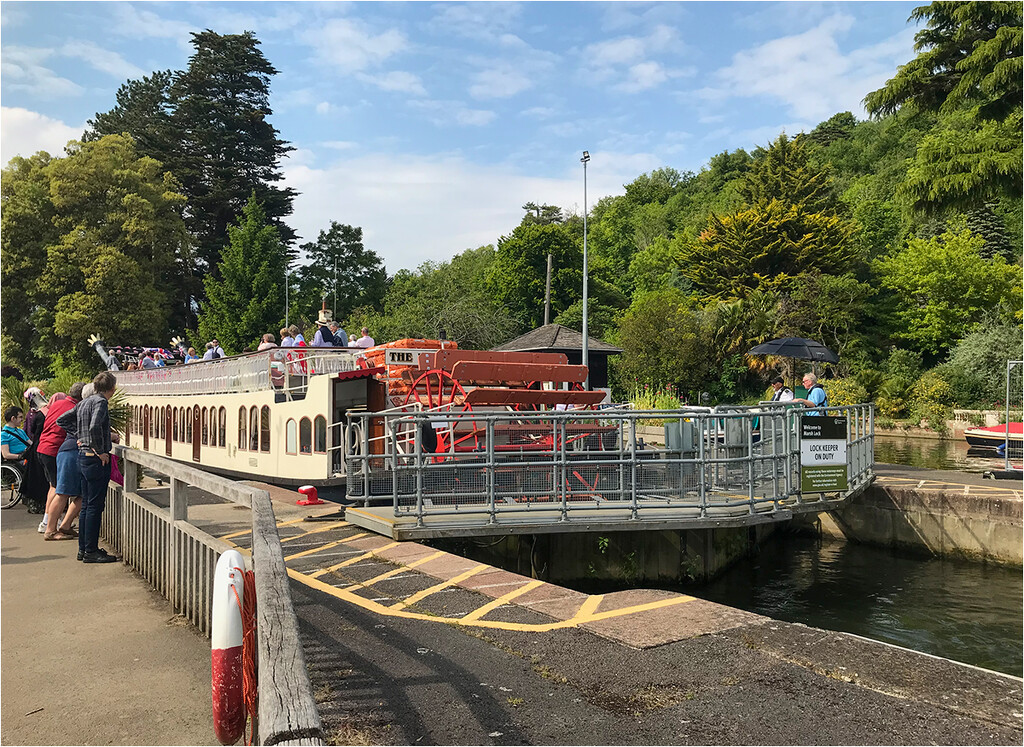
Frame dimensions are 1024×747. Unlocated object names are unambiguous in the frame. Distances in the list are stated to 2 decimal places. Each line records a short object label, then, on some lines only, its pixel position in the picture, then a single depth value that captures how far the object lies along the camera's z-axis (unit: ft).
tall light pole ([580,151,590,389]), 96.61
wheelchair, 43.51
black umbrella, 64.08
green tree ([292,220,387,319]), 240.12
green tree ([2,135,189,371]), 173.68
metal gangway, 33.73
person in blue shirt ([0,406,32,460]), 44.62
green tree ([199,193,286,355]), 192.65
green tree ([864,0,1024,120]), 91.20
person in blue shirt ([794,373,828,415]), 45.55
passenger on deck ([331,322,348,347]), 61.20
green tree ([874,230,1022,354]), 158.71
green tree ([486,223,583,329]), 199.41
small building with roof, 127.84
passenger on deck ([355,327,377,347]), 59.67
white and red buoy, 12.43
